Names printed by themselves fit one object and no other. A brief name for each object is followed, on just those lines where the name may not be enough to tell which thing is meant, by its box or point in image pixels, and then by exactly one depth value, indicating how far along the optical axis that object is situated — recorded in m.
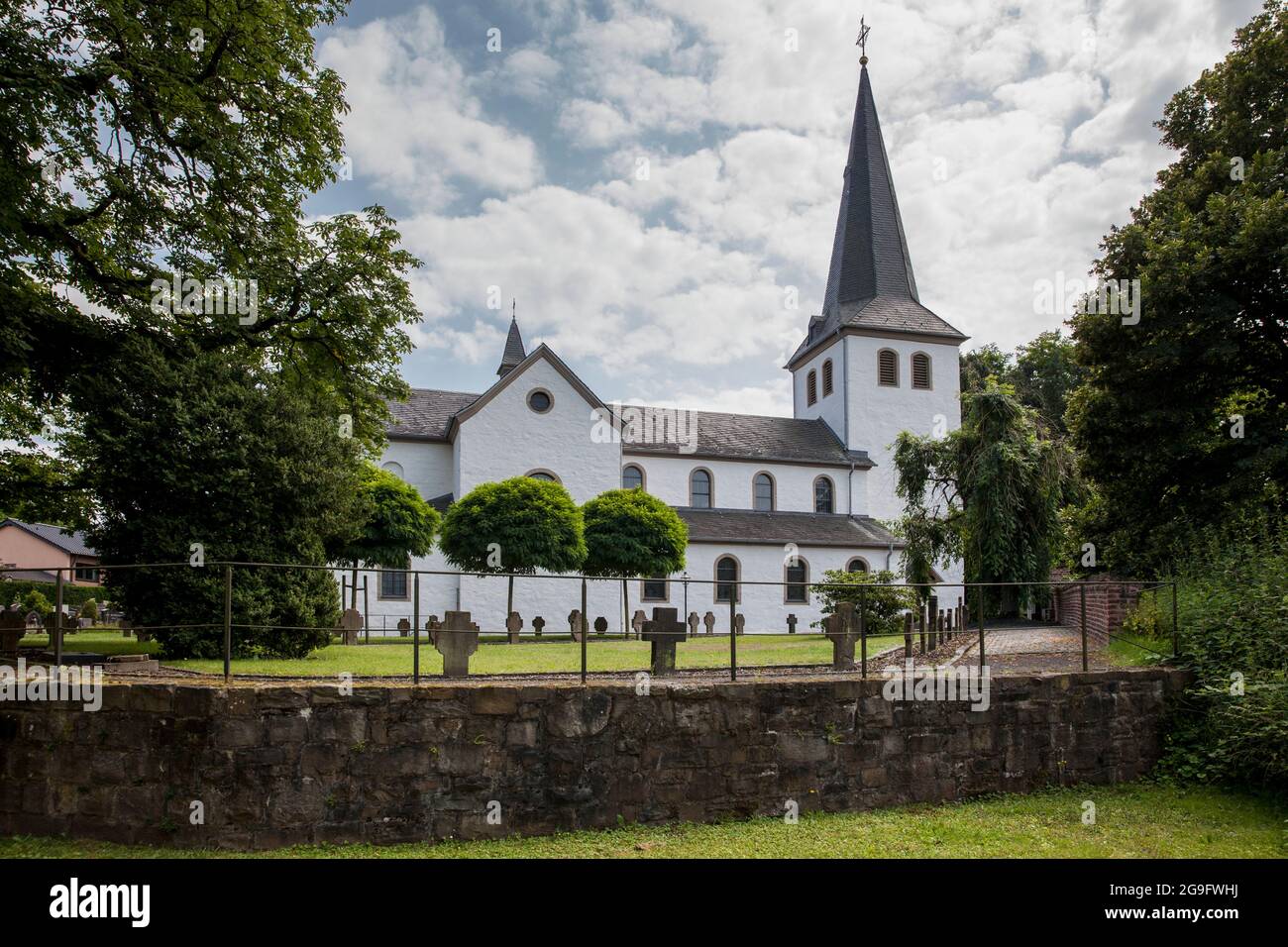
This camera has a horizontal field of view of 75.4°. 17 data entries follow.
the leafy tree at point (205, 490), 10.70
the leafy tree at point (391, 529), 21.66
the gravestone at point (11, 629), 8.66
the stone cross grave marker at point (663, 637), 8.77
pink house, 46.16
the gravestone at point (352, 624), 17.17
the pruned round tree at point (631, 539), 23.56
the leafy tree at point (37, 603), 24.09
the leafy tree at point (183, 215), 11.81
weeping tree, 20.11
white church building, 28.41
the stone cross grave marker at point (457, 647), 7.78
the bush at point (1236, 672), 8.44
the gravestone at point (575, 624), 19.43
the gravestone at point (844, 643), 9.52
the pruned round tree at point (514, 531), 21.55
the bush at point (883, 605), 18.94
